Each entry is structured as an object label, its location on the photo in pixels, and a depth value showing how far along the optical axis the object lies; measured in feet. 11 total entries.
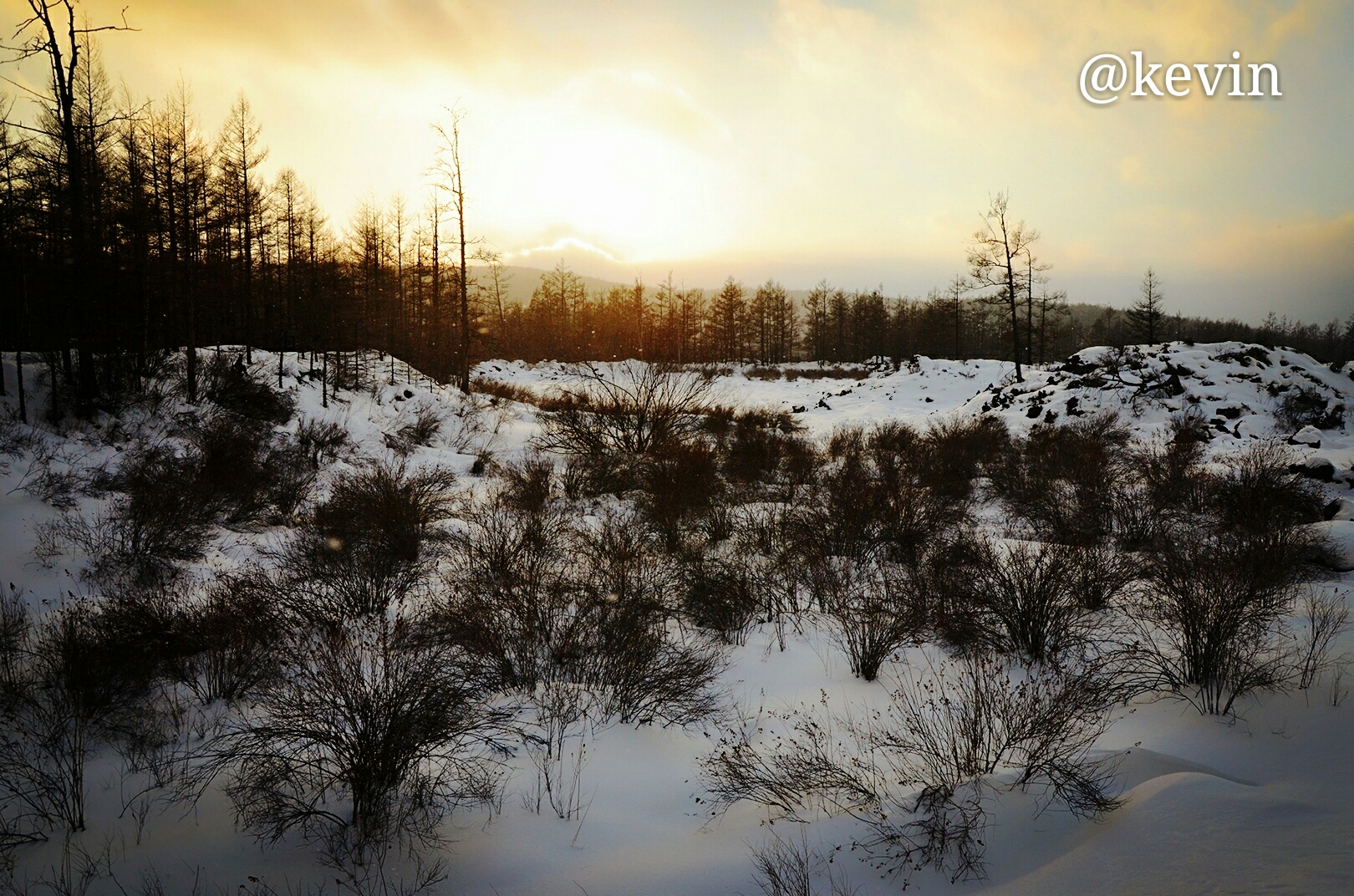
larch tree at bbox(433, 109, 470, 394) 80.59
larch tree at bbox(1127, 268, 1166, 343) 122.72
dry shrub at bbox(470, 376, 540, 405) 85.03
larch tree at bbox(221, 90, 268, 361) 65.82
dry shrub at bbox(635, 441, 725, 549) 30.63
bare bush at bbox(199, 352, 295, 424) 50.75
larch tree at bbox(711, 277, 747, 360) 206.39
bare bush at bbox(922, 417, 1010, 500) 39.97
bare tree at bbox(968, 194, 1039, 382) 98.78
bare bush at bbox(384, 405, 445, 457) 54.92
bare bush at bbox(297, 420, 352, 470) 48.03
